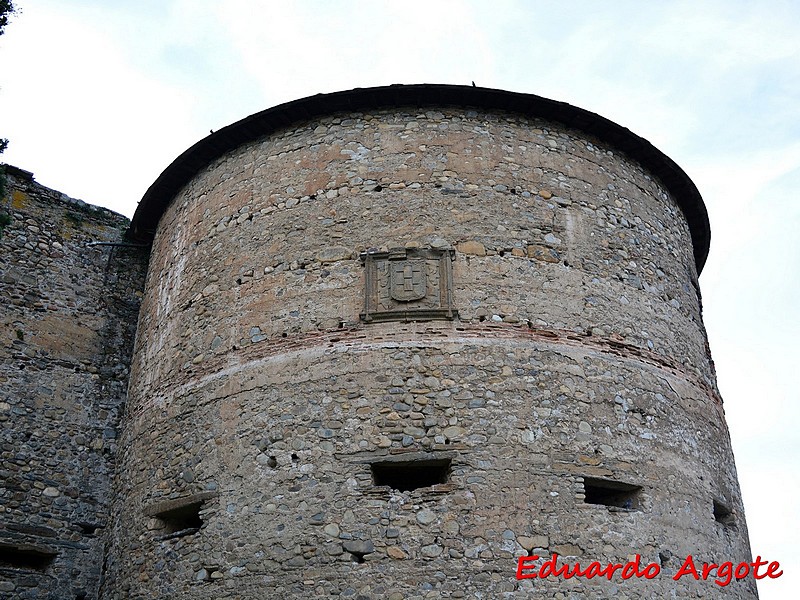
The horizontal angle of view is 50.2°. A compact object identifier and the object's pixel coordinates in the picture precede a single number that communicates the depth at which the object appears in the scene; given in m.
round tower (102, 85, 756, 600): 7.80
